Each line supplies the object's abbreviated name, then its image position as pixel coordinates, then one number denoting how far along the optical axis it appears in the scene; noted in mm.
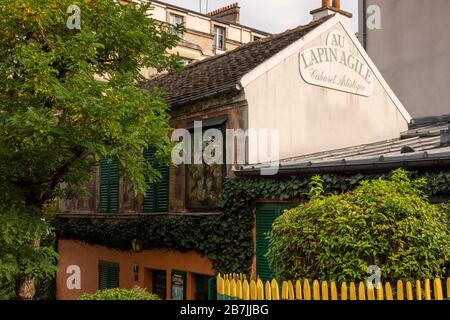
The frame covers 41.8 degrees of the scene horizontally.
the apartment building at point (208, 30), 39062
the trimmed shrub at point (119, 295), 12078
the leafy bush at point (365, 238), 7305
